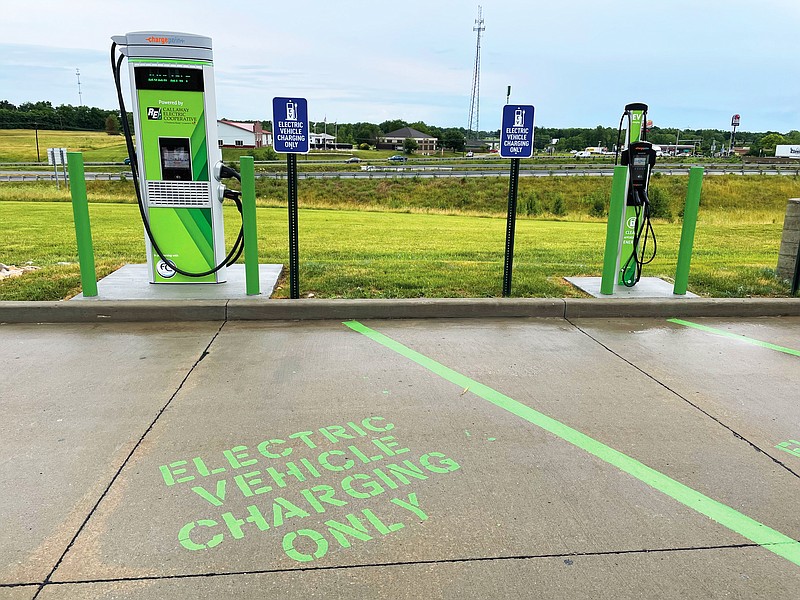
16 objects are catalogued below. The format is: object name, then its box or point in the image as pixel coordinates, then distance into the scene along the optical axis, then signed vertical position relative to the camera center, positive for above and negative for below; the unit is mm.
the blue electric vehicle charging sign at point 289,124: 5840 +243
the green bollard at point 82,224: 5715 -779
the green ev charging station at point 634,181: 6547 -268
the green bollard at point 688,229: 6422 -767
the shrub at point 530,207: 26562 -2405
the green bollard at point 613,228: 6543 -799
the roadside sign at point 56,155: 29814 -600
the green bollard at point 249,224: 5809 -763
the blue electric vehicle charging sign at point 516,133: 6281 +221
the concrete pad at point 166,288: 6223 -1534
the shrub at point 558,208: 27892 -2497
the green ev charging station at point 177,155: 6172 -93
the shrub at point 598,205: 28795 -2523
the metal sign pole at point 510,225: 6379 -758
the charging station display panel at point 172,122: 6234 +254
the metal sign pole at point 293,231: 5957 -836
